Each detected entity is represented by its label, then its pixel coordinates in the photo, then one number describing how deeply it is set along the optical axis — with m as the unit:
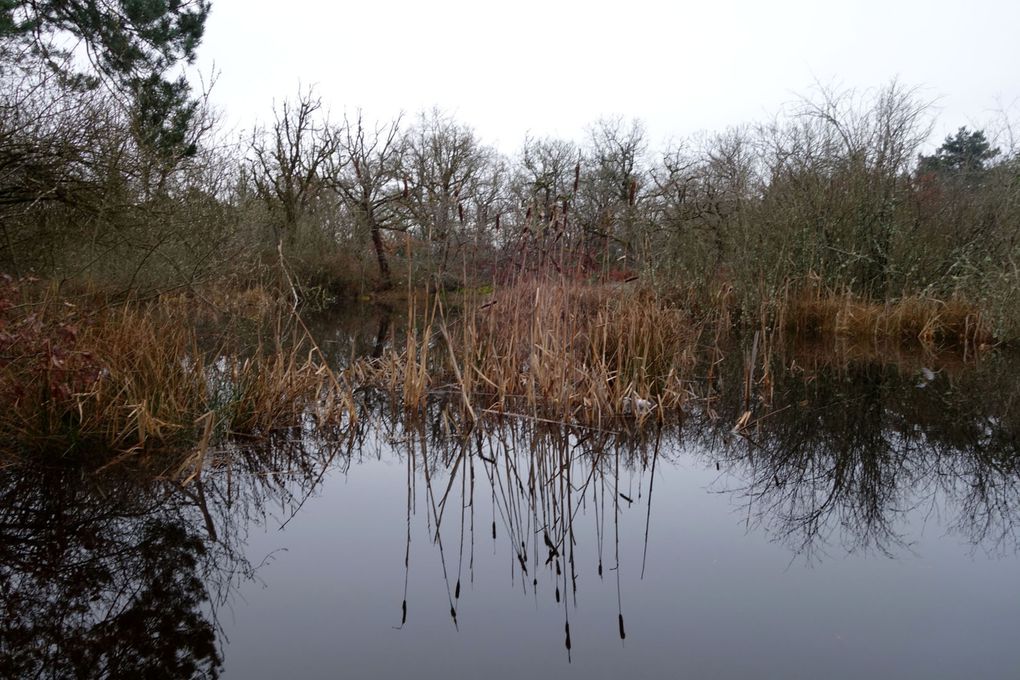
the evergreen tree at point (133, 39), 6.79
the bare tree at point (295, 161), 18.69
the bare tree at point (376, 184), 18.94
